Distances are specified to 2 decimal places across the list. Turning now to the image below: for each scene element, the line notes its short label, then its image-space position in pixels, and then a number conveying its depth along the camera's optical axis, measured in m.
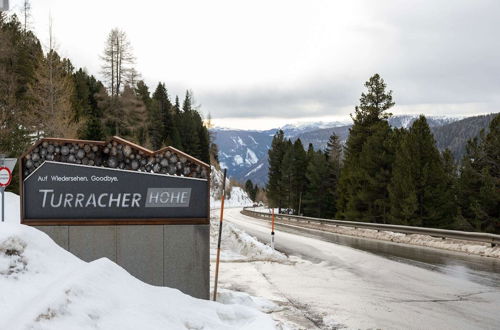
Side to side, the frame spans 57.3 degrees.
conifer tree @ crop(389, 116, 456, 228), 31.95
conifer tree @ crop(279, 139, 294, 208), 76.94
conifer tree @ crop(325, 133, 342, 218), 64.80
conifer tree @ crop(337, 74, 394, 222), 39.38
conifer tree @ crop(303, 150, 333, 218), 66.44
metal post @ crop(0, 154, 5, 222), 14.57
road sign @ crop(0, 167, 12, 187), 13.20
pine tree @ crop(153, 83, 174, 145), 87.75
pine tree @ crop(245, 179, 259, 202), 176.75
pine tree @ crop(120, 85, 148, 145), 51.01
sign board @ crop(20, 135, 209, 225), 7.75
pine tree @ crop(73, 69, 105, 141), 47.47
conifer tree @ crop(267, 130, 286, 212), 84.79
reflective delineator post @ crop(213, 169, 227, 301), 7.86
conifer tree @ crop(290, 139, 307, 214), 76.94
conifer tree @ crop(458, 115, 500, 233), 31.33
